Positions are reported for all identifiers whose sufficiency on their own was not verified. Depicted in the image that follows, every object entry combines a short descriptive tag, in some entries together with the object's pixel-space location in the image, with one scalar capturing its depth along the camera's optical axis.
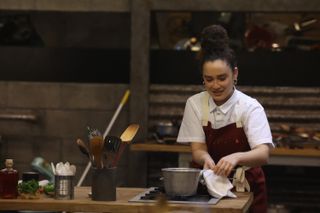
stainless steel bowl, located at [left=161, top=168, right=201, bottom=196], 4.66
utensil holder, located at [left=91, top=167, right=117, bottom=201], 4.65
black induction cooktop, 4.56
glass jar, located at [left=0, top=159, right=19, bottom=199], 4.70
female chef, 5.25
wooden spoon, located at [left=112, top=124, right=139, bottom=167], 4.71
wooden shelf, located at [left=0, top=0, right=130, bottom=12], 9.88
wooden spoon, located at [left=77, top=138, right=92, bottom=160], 4.71
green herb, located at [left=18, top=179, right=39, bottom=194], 4.71
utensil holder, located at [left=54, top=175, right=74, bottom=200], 4.70
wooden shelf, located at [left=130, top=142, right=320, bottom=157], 8.23
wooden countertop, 4.40
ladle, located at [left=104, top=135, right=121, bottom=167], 4.62
